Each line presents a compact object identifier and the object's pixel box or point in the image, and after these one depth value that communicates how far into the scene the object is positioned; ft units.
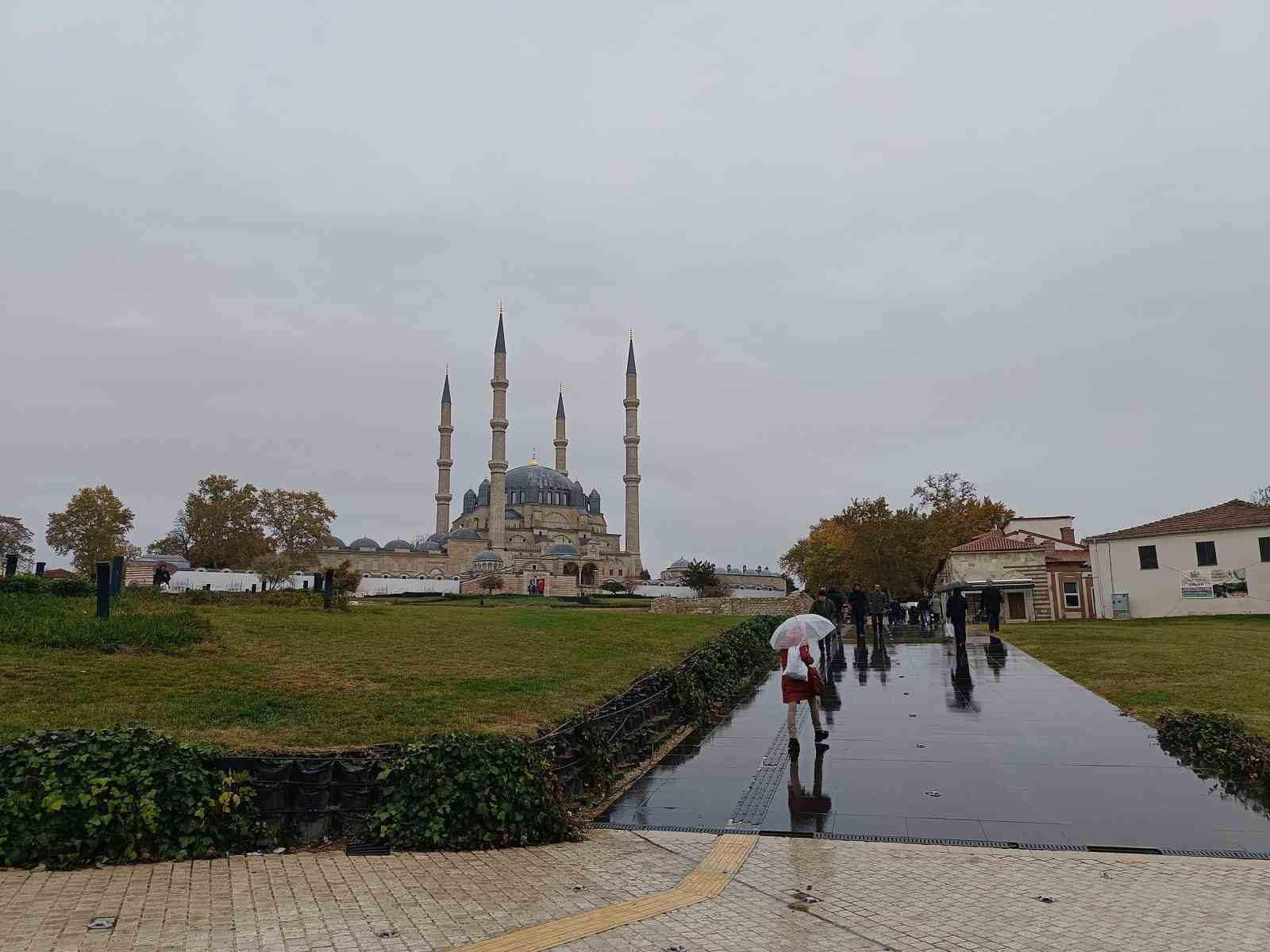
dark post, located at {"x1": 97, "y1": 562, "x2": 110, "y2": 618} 48.57
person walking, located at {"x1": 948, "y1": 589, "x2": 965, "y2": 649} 58.39
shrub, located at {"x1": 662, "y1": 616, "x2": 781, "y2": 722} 37.87
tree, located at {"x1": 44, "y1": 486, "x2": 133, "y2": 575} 180.34
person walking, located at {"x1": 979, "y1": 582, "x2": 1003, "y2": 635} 67.36
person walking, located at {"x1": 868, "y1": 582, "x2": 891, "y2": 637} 73.67
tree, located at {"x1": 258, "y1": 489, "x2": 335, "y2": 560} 200.54
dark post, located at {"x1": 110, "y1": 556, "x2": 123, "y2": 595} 60.54
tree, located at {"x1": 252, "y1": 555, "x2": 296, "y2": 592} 126.11
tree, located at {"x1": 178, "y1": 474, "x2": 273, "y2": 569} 193.06
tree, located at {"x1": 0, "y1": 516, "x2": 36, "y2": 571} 197.16
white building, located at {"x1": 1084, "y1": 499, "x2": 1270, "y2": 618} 101.19
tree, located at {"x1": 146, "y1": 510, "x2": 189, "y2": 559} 219.20
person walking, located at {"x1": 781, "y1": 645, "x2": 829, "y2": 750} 29.73
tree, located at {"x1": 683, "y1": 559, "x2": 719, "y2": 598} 203.72
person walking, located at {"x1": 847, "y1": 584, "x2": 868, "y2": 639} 67.67
